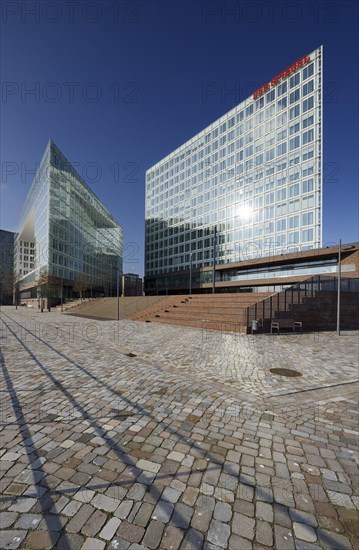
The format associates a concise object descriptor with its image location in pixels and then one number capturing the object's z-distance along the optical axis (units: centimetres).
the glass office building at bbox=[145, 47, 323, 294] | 4972
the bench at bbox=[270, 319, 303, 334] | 1674
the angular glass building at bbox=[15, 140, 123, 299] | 5791
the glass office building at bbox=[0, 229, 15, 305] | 9446
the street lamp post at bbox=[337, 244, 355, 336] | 1701
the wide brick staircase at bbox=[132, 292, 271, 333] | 1845
